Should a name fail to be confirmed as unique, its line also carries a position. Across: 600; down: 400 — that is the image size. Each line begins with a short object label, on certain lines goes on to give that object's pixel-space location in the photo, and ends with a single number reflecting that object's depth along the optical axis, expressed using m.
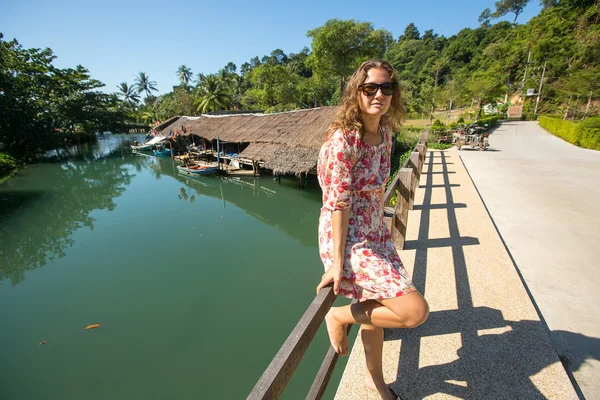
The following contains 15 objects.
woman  1.27
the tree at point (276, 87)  33.00
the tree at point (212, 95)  36.31
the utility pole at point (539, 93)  31.60
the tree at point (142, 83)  60.62
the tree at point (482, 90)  31.19
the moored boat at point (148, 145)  27.16
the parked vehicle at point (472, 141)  13.86
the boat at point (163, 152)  27.25
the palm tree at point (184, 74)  51.80
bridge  1.88
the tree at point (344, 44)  31.48
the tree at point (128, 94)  56.88
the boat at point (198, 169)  17.30
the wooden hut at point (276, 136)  12.62
